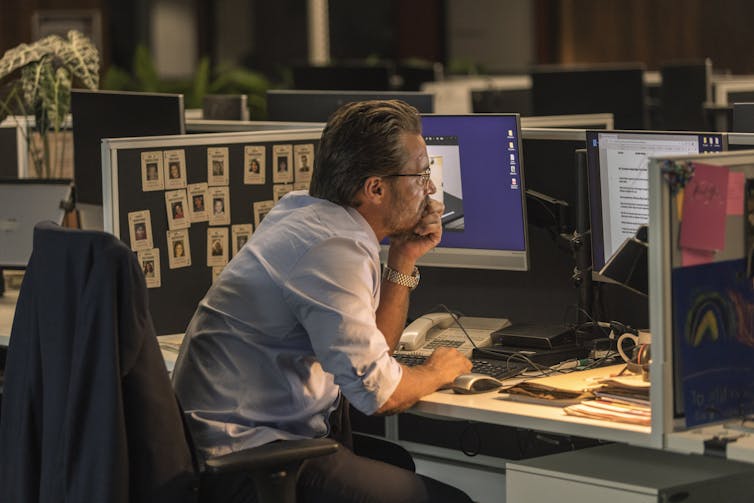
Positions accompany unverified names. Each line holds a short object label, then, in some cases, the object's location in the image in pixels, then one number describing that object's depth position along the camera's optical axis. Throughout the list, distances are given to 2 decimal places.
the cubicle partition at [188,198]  4.29
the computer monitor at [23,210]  5.27
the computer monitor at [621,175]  3.88
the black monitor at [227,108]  6.68
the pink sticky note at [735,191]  3.18
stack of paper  3.35
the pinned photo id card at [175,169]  4.37
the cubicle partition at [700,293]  3.08
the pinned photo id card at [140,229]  4.30
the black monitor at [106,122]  5.21
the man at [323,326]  3.37
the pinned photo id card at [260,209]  4.65
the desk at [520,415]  3.27
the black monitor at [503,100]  8.77
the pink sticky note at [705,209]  3.10
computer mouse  3.65
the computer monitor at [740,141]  4.00
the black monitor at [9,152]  6.05
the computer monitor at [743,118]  4.36
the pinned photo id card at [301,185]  4.75
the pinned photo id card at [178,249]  4.41
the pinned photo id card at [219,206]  4.51
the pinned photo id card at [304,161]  4.74
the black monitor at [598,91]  8.47
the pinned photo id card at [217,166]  4.48
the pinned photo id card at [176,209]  4.39
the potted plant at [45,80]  5.58
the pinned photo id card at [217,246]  4.52
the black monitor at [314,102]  5.89
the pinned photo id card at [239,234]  4.58
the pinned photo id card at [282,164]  4.67
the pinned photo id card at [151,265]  4.33
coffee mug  3.77
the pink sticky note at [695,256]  3.12
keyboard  3.86
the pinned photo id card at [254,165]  4.59
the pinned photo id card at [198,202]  4.44
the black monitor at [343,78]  10.32
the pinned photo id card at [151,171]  4.31
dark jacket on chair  3.15
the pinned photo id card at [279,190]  4.68
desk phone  4.25
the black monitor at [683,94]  9.12
